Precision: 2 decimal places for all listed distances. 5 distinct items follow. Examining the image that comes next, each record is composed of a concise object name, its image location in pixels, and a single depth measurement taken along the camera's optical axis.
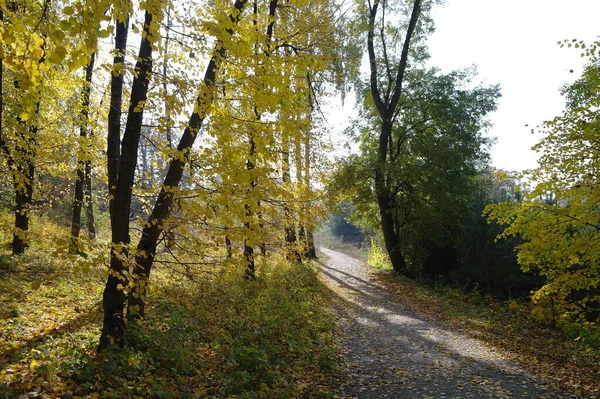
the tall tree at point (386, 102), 17.30
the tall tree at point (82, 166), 9.09
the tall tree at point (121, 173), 4.85
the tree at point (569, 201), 6.90
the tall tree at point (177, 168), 4.67
